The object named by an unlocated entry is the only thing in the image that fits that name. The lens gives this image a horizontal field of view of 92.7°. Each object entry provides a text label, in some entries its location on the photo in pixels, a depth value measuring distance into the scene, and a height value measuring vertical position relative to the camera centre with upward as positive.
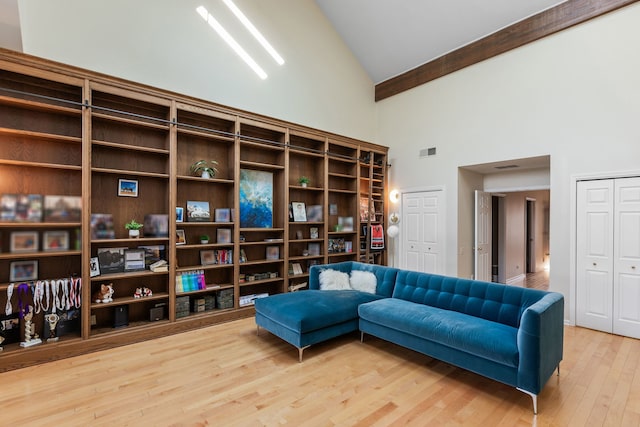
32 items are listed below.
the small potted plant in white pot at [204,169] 4.16 +0.62
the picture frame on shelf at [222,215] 4.41 -0.02
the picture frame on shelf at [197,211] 4.16 +0.04
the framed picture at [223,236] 4.43 -0.32
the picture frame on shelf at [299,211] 5.24 +0.05
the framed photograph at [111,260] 3.47 -0.53
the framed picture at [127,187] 3.69 +0.32
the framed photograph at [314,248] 5.53 -0.62
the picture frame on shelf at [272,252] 4.96 -0.62
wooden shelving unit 3.10 +0.33
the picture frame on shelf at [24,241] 3.02 -0.28
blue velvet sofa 2.31 -1.02
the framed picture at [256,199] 4.70 +0.24
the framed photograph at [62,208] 3.17 +0.05
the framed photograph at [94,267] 3.34 -0.59
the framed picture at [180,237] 4.02 -0.31
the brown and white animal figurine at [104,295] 3.44 -0.92
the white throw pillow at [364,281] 4.09 -0.91
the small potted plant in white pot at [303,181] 5.28 +0.57
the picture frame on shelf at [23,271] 3.06 -0.58
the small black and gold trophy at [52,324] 3.14 -1.14
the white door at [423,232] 5.73 -0.34
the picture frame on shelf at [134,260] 3.63 -0.55
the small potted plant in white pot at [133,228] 3.59 -0.18
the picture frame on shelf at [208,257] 4.29 -0.62
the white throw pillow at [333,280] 4.14 -0.91
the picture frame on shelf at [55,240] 3.17 -0.29
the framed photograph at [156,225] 3.82 -0.14
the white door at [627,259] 3.72 -0.55
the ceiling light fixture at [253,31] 4.51 +2.85
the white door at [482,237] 5.60 -0.43
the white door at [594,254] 3.90 -0.52
